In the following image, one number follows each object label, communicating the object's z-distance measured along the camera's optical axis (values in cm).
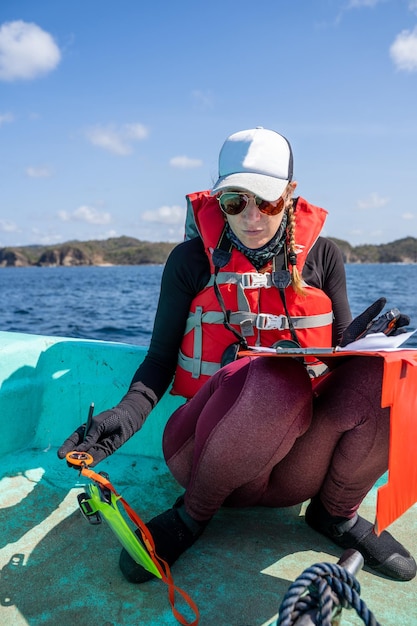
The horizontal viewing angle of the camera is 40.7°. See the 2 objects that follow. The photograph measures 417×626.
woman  160
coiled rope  100
